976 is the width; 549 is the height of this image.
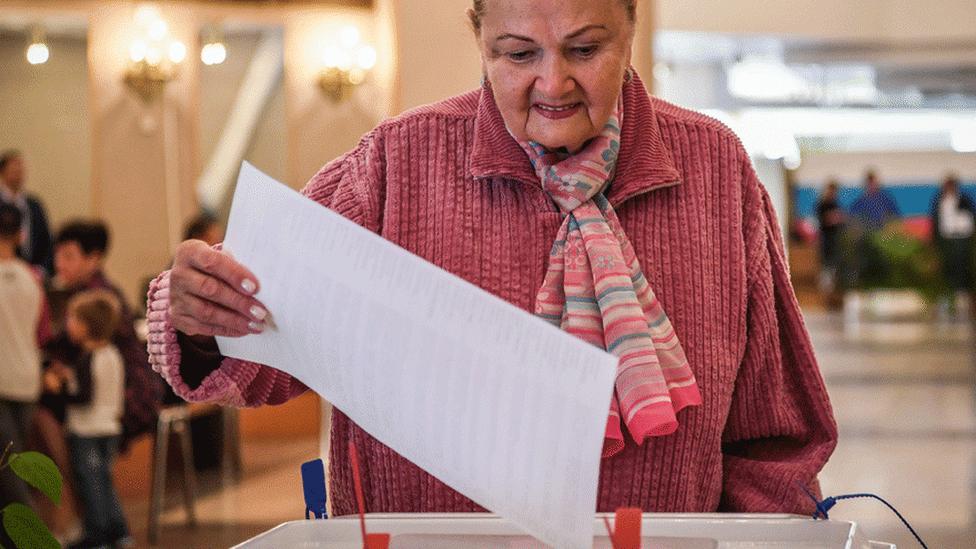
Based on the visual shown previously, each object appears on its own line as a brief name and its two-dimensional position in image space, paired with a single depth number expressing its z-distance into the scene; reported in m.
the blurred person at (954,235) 14.81
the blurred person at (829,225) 19.52
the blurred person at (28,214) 7.57
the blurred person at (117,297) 5.45
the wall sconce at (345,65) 9.45
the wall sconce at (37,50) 8.96
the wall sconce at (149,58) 8.94
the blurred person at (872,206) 18.94
